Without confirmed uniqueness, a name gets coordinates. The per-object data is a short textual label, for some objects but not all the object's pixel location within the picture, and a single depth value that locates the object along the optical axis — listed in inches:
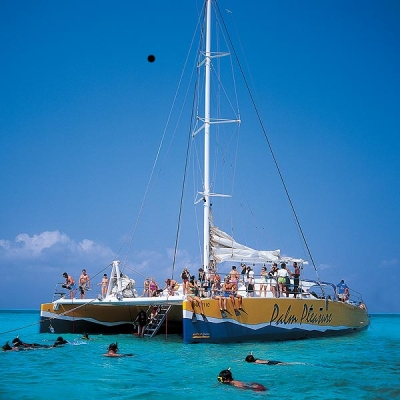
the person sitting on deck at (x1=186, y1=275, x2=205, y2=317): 695.1
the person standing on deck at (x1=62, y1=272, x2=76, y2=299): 882.1
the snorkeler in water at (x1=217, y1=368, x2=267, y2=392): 457.4
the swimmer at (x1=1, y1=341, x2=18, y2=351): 702.6
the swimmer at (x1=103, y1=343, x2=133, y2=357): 639.1
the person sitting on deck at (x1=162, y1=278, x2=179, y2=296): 808.3
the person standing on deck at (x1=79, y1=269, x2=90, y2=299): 895.7
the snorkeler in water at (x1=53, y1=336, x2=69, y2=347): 754.7
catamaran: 719.4
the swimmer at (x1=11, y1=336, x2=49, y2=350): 713.6
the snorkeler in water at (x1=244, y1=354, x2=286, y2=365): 576.2
